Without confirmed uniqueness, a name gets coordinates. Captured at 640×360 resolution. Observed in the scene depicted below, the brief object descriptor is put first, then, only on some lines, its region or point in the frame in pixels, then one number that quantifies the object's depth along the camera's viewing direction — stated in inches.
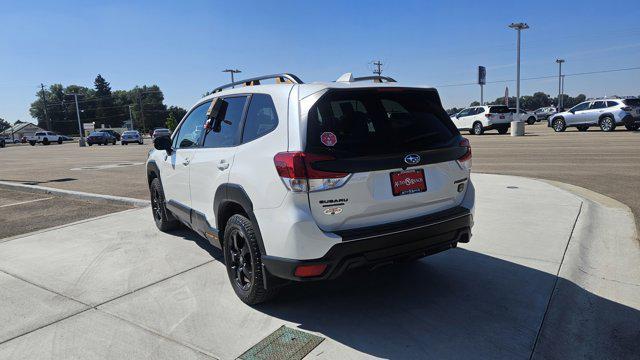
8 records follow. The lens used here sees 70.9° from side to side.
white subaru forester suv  117.7
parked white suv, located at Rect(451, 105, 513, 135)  1079.6
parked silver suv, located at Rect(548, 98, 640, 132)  877.2
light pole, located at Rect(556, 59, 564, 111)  2924.5
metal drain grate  116.1
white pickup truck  2319.1
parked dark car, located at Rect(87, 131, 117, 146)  1888.5
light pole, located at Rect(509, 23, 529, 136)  952.9
